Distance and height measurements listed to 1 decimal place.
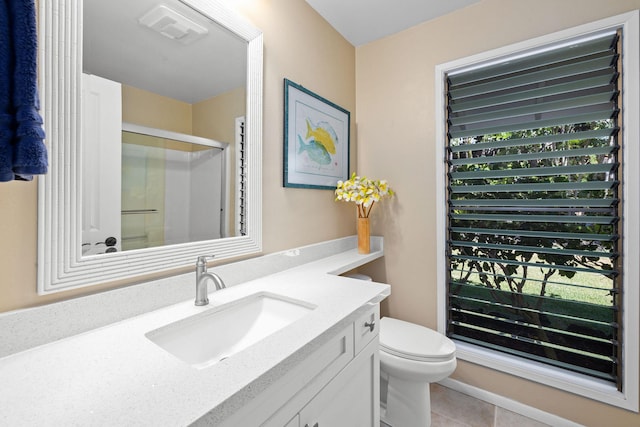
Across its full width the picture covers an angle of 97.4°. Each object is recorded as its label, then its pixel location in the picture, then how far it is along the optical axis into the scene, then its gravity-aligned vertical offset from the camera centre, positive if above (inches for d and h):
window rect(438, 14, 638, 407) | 55.7 +1.5
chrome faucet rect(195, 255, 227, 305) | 38.3 -9.2
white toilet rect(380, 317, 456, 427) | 54.6 -30.3
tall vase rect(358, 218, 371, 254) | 76.9 -5.7
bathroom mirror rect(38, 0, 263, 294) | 29.6 +4.4
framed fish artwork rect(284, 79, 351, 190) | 62.1 +18.8
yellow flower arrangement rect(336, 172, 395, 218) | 73.3 +6.6
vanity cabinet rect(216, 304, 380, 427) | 25.8 -19.4
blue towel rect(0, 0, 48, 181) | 22.8 +9.6
